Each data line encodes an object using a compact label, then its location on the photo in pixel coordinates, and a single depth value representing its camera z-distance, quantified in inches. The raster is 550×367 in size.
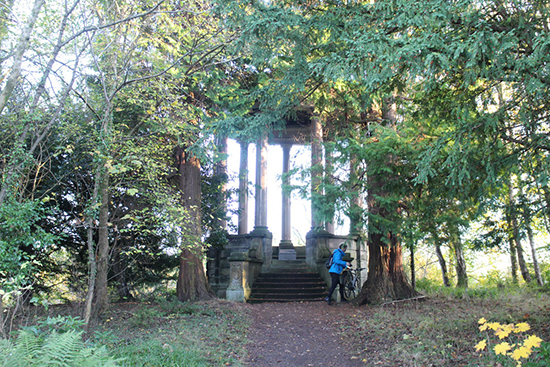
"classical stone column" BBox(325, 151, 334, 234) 373.1
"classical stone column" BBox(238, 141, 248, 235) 539.8
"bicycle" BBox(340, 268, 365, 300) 455.0
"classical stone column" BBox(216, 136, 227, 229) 518.0
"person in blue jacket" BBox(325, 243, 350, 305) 421.4
